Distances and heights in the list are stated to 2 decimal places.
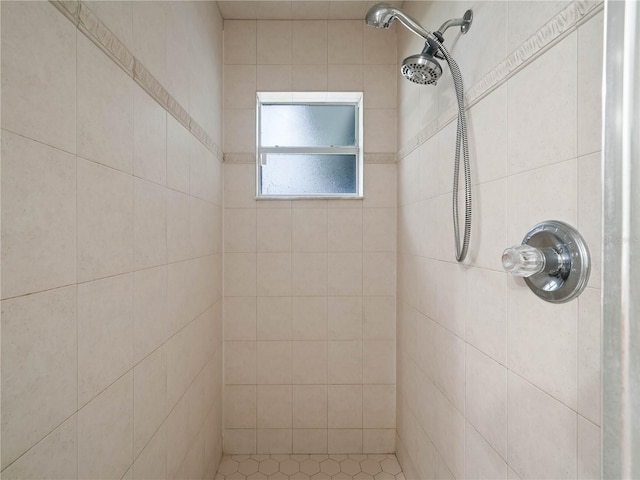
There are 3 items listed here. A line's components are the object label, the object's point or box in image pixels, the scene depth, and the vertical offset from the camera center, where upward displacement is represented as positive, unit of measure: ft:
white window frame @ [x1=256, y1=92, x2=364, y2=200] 7.16 +2.22
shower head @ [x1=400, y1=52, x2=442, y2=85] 4.08 +1.99
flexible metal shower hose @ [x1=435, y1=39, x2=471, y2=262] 3.74 +0.83
